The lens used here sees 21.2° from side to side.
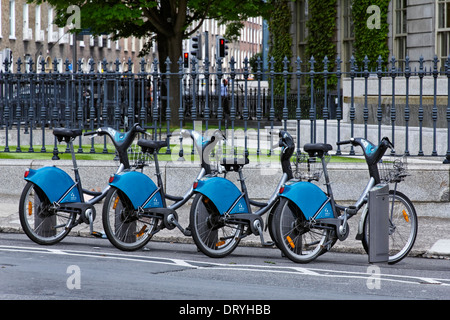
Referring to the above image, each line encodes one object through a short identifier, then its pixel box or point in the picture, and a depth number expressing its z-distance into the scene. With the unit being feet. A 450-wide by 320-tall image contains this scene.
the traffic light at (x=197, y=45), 126.35
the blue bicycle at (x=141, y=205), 38.33
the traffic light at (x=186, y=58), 132.72
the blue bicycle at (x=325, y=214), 36.30
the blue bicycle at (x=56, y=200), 39.57
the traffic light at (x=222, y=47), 127.87
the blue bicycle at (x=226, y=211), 37.22
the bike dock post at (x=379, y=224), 36.33
